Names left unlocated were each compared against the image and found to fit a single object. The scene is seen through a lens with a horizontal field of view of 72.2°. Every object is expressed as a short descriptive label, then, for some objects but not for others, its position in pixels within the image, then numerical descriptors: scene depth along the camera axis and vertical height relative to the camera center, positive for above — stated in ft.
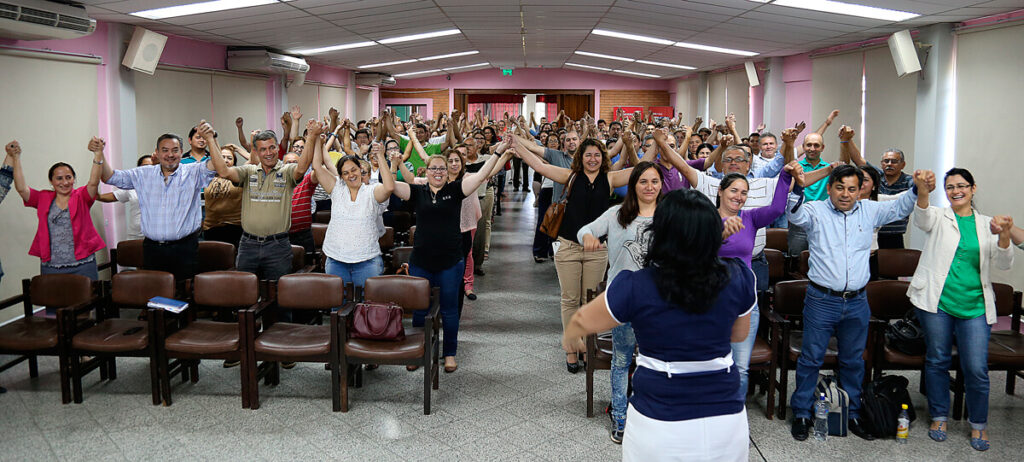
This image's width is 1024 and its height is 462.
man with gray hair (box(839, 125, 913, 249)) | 19.42 +0.07
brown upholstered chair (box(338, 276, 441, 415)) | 13.87 -3.30
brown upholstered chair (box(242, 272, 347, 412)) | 14.08 -3.25
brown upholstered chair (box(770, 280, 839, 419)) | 13.87 -2.96
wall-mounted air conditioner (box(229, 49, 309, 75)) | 32.76 +5.55
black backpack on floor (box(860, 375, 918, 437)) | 13.06 -4.19
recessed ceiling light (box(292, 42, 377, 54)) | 36.17 +6.84
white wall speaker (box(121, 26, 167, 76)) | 24.52 +4.51
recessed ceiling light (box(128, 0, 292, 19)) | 22.21 +5.46
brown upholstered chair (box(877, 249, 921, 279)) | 17.52 -2.01
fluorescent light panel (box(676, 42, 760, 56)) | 36.31 +6.91
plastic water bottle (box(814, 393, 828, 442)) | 13.14 -4.46
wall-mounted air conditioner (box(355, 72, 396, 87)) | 52.47 +7.55
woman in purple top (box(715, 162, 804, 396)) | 12.09 -0.62
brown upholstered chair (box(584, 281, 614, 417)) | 13.89 -3.55
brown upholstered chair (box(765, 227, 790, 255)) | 20.83 -1.72
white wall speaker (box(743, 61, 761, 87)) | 39.90 +6.07
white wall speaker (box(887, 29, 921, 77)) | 25.18 +4.64
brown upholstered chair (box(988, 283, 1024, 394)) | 13.43 -3.17
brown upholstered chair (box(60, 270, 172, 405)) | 14.42 -3.23
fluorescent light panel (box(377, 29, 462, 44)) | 35.24 +7.29
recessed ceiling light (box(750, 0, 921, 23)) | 22.33 +5.53
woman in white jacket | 12.73 -2.01
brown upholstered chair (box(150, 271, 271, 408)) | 14.24 -3.22
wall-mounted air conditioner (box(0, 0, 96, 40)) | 17.83 +4.22
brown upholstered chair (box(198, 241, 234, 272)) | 18.79 -2.01
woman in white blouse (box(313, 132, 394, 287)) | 15.99 -1.02
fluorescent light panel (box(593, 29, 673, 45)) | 35.12 +7.29
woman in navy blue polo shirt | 6.72 -1.45
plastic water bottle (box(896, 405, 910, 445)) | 13.01 -4.58
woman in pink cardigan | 17.43 -1.15
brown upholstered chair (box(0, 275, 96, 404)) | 14.52 -3.17
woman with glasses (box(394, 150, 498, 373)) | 16.11 -1.11
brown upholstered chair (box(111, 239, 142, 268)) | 19.38 -2.08
